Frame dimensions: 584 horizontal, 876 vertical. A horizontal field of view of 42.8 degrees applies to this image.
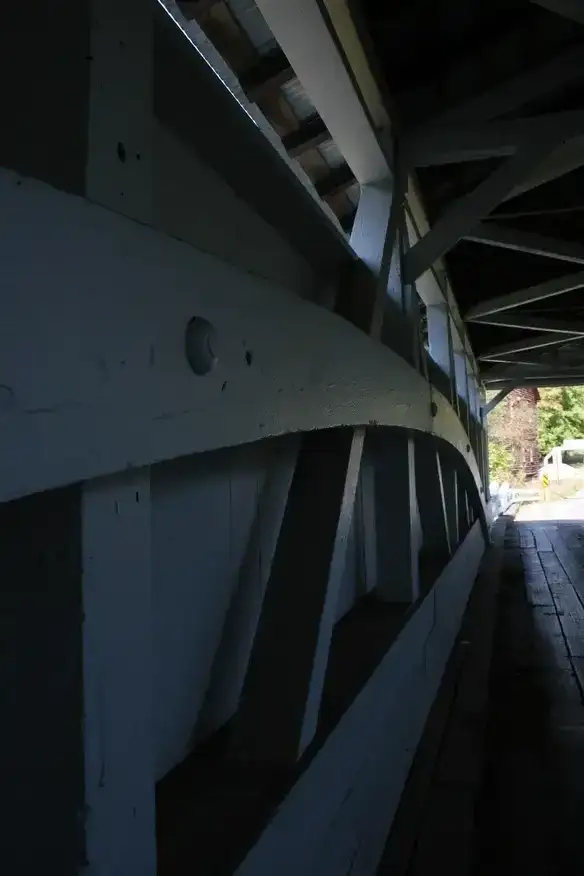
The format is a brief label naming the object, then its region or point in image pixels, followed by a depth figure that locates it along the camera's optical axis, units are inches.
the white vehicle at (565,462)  1327.5
